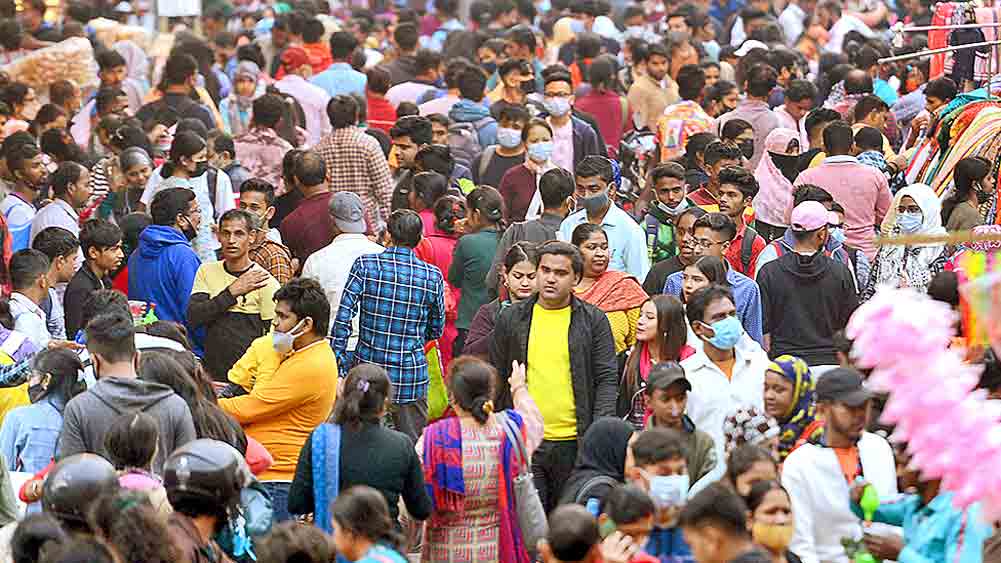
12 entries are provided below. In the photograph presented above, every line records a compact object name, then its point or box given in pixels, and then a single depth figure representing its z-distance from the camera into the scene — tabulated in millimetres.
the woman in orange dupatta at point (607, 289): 18062
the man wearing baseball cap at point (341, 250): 19859
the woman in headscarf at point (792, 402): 14633
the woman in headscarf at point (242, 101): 32156
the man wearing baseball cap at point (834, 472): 13242
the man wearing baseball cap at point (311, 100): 30500
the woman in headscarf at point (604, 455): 14352
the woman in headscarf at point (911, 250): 20531
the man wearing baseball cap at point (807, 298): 19062
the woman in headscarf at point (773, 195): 23141
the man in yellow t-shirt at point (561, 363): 16609
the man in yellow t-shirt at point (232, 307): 18891
